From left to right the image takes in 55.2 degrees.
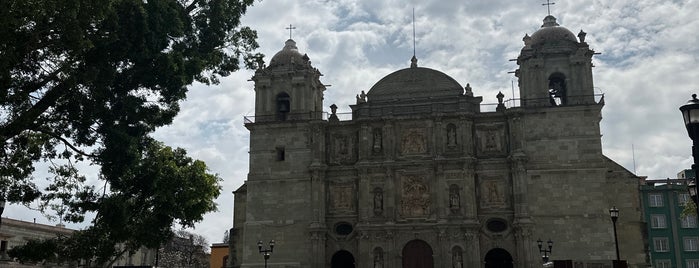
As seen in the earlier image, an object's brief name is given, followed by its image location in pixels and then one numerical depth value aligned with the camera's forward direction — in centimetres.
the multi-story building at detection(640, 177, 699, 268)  4809
